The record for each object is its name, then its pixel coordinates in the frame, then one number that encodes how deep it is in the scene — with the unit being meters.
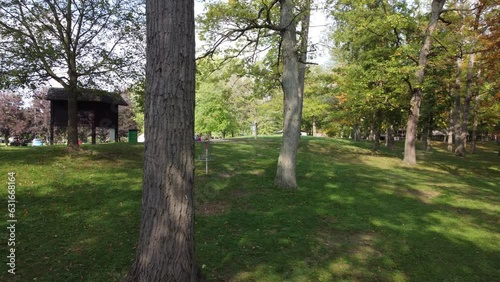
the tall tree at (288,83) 10.15
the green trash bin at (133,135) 22.08
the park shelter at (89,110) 18.44
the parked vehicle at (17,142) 33.53
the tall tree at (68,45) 10.84
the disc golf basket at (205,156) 11.42
